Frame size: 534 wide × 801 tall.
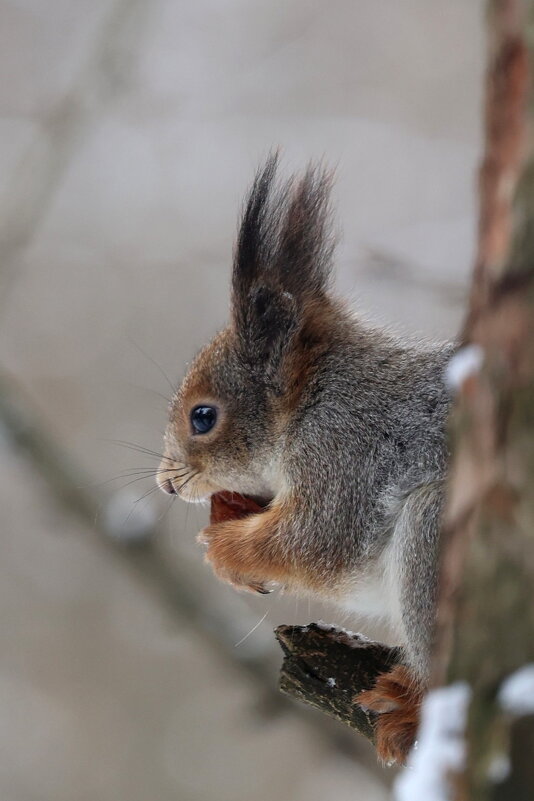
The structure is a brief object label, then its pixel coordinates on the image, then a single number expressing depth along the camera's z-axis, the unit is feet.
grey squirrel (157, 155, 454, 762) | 9.51
